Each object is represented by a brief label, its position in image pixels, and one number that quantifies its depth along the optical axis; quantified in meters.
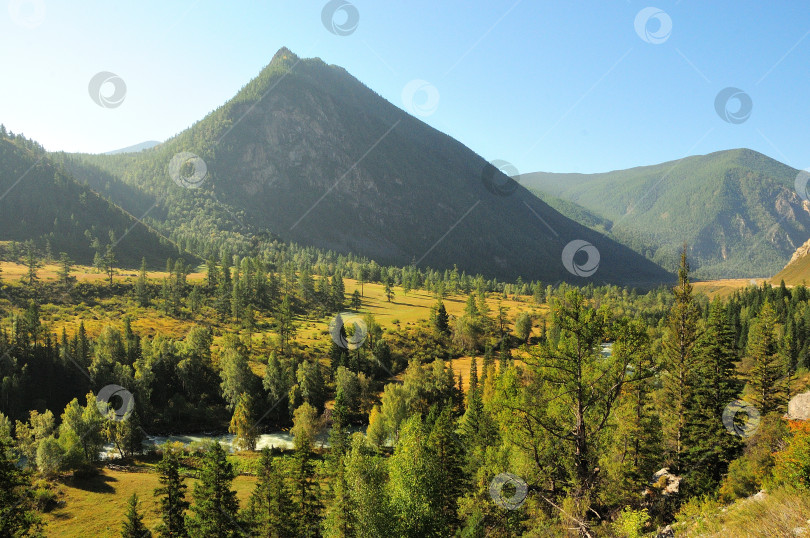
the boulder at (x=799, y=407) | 43.76
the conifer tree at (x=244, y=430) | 66.44
